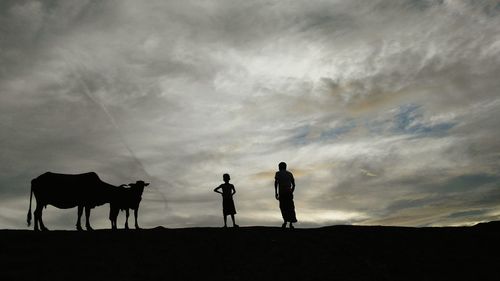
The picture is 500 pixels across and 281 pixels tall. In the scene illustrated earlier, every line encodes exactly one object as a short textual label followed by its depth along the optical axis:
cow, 19.88
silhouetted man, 18.03
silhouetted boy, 18.94
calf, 22.17
